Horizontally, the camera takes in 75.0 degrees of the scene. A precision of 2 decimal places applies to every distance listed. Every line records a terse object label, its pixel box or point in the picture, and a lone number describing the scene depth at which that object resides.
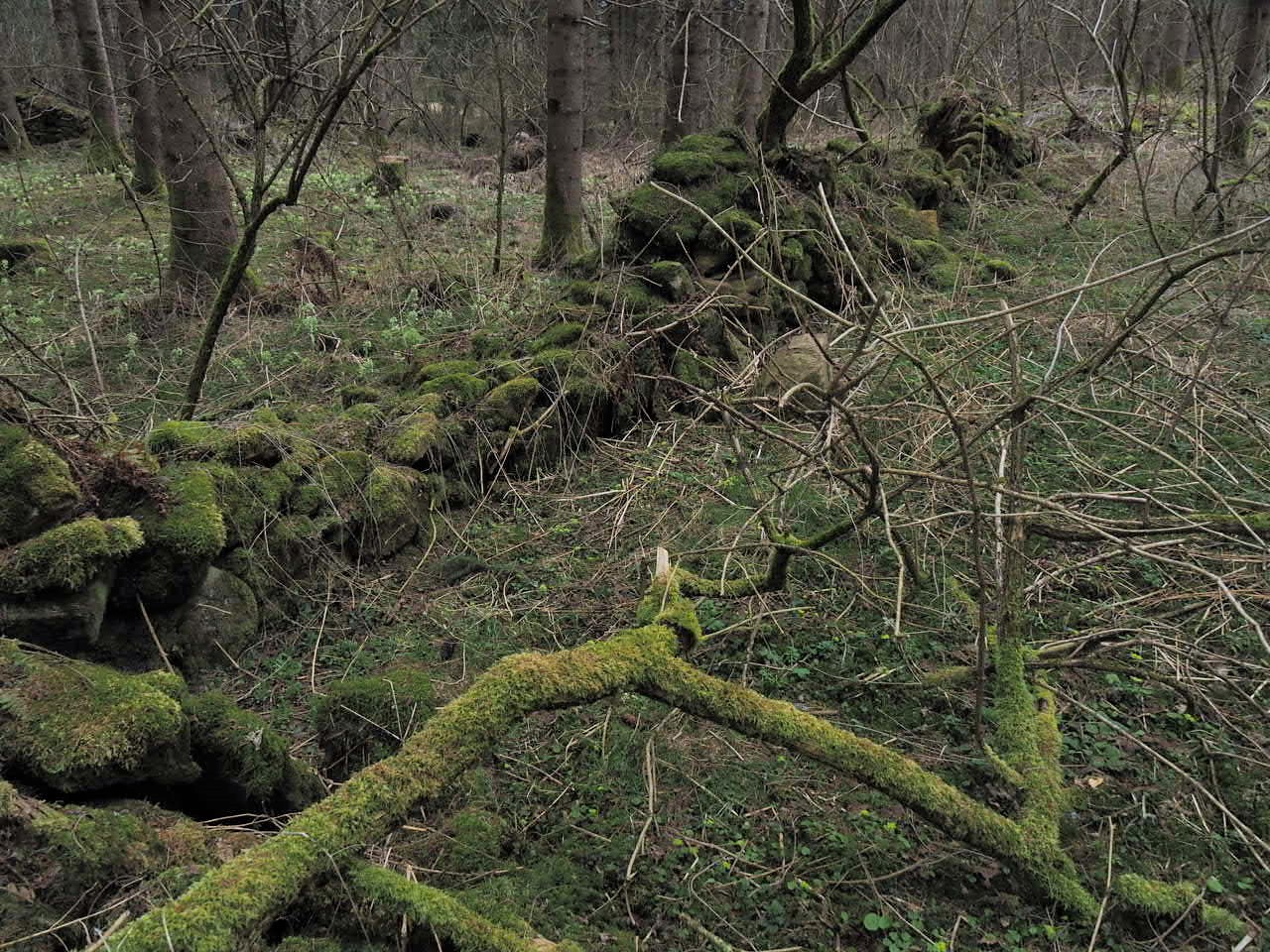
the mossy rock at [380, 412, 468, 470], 4.48
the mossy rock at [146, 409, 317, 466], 3.72
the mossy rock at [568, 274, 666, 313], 5.69
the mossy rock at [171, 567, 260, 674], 3.42
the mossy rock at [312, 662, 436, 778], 2.95
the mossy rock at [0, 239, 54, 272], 8.15
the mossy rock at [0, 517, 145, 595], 2.87
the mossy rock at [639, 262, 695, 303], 5.87
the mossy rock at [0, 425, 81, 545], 2.98
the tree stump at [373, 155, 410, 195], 9.82
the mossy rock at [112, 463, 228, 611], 3.23
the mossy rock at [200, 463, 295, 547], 3.65
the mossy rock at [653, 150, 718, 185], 6.39
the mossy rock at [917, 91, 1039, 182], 10.83
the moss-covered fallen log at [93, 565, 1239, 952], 1.89
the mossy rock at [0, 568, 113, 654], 2.88
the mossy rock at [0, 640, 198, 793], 2.16
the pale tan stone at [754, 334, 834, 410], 5.27
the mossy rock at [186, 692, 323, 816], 2.53
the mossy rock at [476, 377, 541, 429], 4.89
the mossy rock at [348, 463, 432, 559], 4.14
